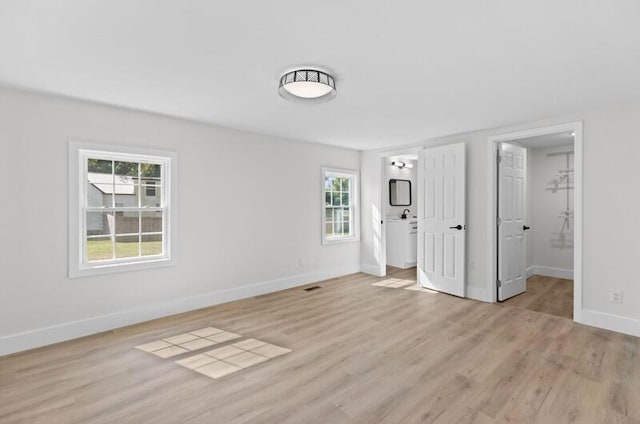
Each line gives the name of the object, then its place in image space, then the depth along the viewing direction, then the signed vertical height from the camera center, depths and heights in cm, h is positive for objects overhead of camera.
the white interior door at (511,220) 455 -13
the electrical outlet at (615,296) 345 -89
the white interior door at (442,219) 474 -12
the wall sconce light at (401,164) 739 +108
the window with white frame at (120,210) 342 +0
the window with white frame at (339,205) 586 +10
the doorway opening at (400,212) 677 -3
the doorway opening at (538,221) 418 -15
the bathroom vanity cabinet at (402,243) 679 -67
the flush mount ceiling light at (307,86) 252 +100
